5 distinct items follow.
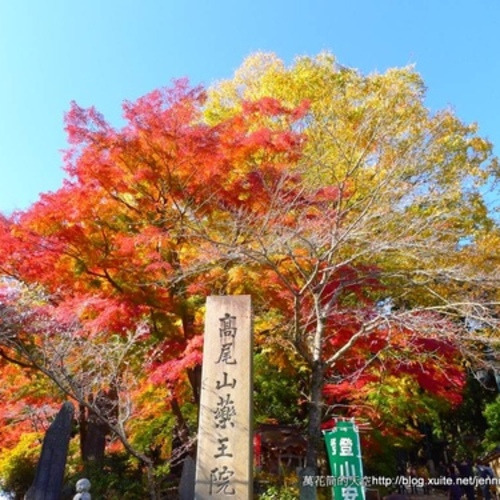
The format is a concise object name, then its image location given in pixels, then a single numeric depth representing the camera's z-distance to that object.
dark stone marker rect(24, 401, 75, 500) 5.71
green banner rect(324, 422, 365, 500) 7.50
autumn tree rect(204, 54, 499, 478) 7.37
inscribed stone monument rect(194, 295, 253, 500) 5.30
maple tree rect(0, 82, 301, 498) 8.88
